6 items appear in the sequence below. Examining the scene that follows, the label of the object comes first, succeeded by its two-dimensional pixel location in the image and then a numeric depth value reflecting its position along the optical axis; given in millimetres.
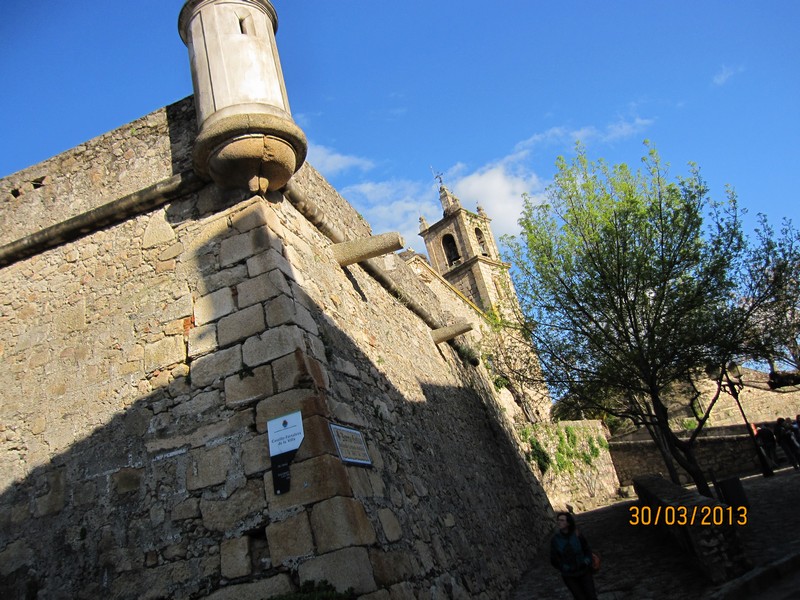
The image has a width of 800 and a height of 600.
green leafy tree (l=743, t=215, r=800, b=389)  10914
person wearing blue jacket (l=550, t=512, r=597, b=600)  5504
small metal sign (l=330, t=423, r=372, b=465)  4566
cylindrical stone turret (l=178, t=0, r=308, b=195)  5391
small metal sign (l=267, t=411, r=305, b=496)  4277
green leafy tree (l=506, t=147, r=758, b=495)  10703
